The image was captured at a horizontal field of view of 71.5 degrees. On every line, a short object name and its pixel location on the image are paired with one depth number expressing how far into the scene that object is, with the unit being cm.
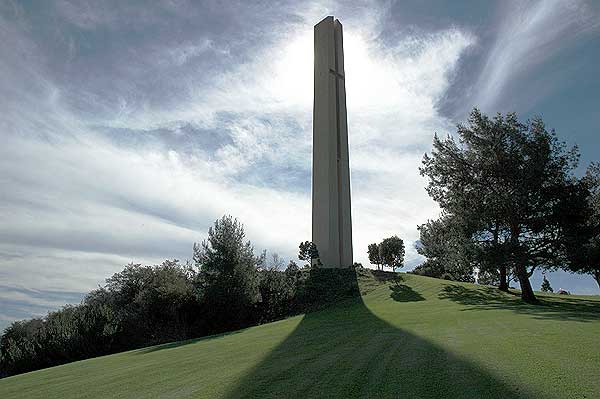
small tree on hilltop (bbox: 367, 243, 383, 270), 4906
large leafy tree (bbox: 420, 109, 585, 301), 2411
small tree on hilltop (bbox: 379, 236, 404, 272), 4803
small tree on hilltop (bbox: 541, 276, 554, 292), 5847
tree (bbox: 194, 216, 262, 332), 2539
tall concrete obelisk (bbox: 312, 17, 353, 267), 3781
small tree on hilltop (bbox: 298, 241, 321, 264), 3700
